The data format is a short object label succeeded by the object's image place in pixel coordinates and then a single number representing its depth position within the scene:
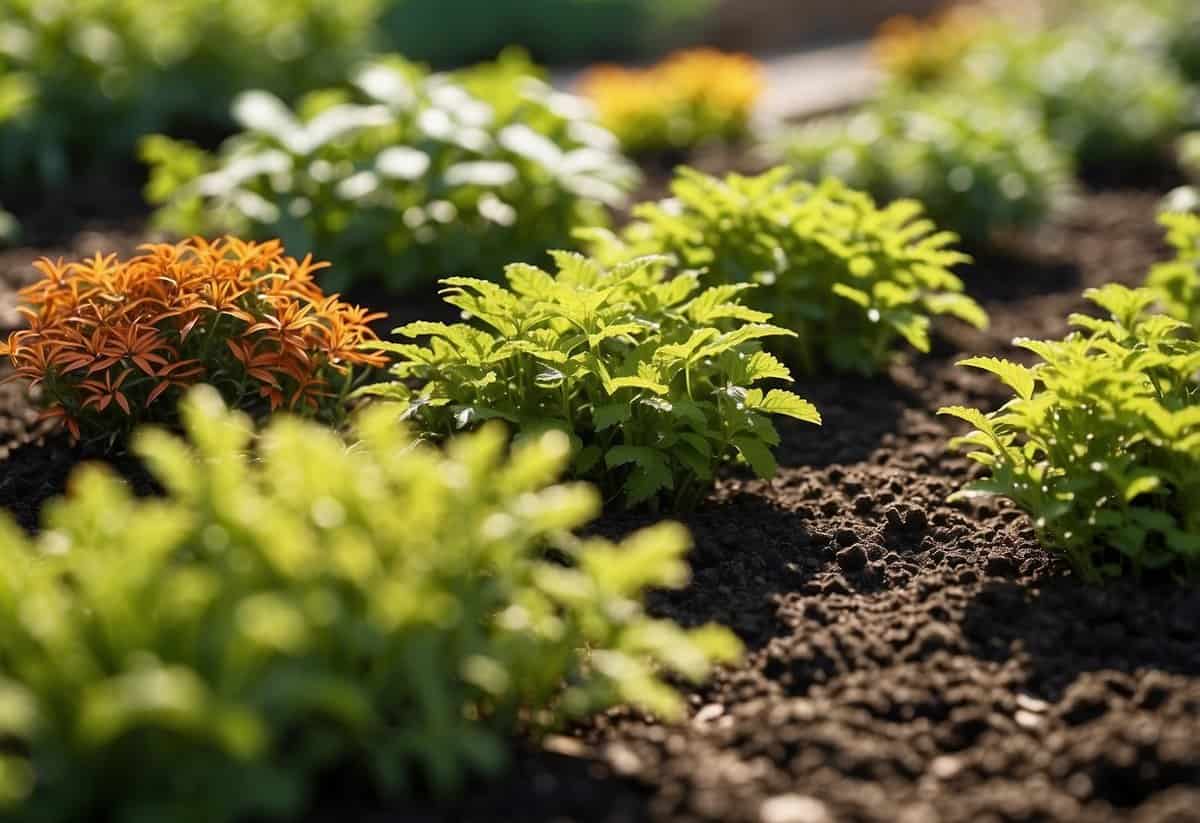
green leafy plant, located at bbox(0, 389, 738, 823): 1.92
